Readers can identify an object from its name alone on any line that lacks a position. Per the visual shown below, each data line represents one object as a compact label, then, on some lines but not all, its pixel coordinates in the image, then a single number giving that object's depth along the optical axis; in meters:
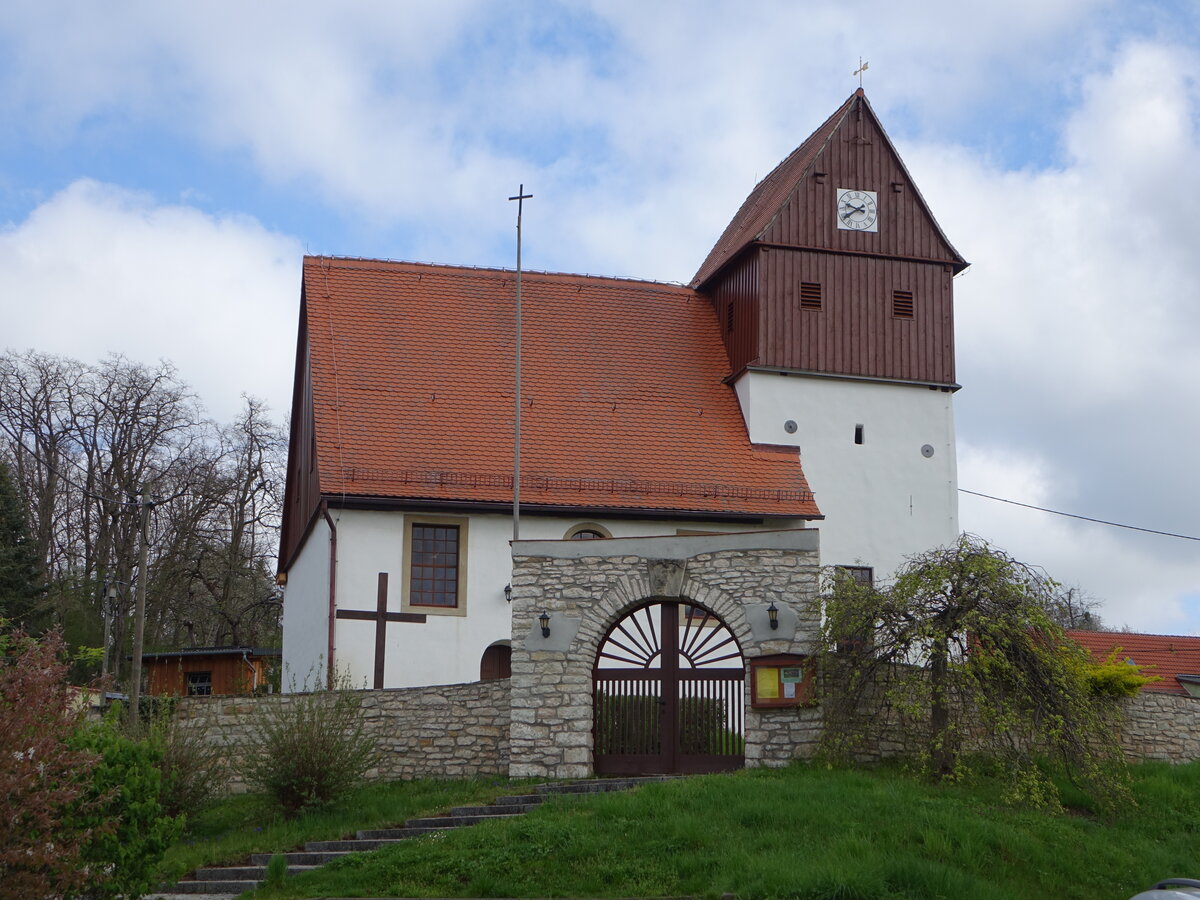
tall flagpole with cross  22.08
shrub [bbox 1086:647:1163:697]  18.47
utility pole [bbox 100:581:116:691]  32.94
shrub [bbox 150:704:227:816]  16.06
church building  22.72
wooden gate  17.39
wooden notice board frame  16.94
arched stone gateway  17.22
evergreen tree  31.88
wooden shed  31.47
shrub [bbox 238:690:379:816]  16.14
